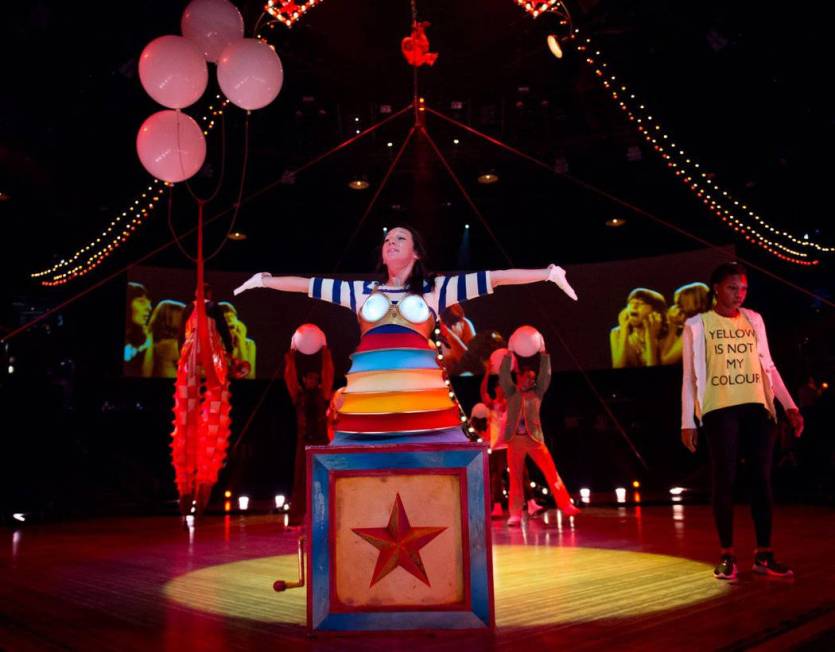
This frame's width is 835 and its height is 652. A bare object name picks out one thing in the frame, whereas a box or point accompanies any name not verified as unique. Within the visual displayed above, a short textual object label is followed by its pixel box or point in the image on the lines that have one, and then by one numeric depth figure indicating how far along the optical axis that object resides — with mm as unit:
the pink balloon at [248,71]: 4727
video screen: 11234
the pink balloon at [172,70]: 4559
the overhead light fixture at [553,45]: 6145
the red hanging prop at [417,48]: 5484
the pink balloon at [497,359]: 6434
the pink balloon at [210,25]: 4969
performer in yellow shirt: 3447
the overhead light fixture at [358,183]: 10742
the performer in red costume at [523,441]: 6246
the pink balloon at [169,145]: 4738
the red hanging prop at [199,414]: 4883
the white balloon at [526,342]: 5926
